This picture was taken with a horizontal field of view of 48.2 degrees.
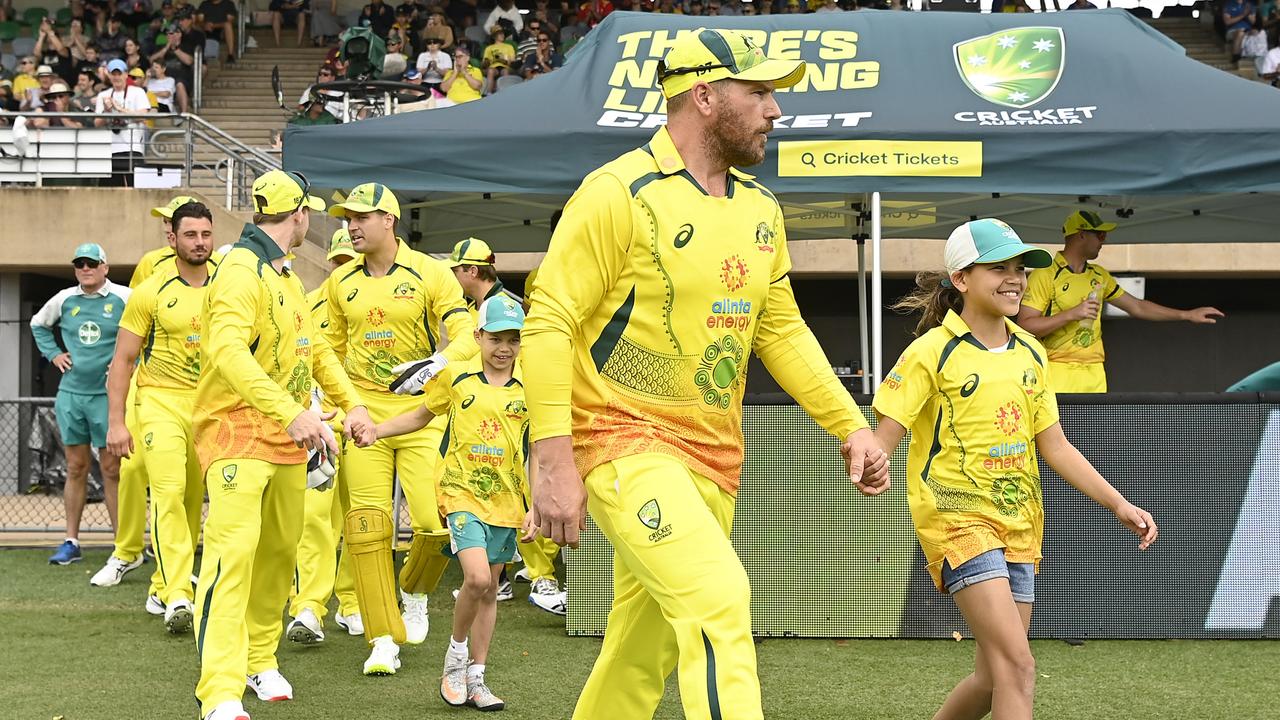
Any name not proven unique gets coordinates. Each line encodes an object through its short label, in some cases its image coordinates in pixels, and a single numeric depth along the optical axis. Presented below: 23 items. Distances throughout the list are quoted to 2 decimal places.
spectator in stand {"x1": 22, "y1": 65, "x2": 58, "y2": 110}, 21.53
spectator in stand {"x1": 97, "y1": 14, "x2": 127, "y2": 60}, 23.11
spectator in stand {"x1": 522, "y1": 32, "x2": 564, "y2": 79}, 20.47
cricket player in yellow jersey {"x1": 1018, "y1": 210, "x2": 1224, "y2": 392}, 9.46
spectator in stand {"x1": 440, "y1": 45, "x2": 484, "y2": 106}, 18.81
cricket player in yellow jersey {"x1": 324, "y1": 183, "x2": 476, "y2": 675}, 7.30
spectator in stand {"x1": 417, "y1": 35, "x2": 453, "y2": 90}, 21.02
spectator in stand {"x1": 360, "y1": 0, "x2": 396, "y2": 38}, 23.58
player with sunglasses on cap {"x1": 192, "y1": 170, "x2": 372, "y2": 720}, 5.62
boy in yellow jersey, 6.39
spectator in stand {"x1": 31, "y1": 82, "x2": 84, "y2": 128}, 20.58
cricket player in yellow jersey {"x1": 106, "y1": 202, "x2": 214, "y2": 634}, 8.32
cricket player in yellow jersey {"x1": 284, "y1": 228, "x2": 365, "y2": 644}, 7.95
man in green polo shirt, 11.36
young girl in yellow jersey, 4.84
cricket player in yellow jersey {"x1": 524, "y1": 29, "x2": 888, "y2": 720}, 3.72
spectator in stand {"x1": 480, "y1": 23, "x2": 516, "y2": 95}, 20.42
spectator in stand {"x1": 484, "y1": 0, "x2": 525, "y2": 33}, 22.80
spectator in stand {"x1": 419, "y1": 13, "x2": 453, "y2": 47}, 22.27
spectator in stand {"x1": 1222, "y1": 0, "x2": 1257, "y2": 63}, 22.64
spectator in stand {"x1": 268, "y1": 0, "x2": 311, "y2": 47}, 25.45
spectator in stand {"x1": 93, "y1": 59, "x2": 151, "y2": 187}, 18.67
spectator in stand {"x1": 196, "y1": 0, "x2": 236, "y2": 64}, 24.36
